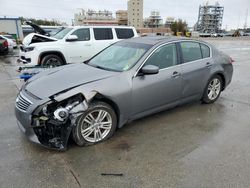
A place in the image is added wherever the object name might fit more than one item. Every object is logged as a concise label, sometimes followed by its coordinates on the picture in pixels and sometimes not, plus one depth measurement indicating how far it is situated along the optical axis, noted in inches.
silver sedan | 112.4
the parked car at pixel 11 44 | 655.0
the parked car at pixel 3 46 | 561.0
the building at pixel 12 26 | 1128.4
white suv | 296.4
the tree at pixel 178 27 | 3250.5
